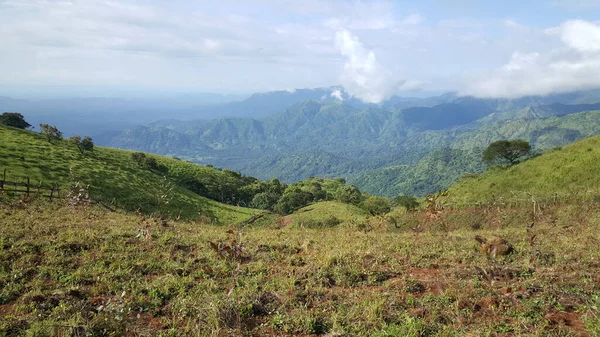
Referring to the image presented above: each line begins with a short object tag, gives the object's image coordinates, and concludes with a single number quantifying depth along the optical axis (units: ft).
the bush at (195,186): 225.29
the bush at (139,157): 222.07
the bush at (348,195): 237.76
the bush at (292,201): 212.23
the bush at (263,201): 238.68
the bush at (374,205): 176.94
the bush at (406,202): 153.07
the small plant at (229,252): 31.56
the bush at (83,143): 185.49
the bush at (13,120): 217.38
